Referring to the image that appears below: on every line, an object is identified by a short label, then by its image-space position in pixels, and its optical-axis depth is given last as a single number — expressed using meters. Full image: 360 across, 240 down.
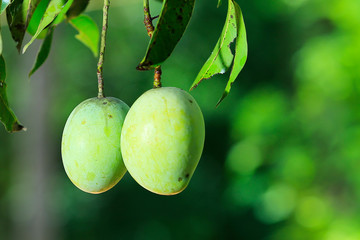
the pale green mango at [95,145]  1.22
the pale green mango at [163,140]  1.18
